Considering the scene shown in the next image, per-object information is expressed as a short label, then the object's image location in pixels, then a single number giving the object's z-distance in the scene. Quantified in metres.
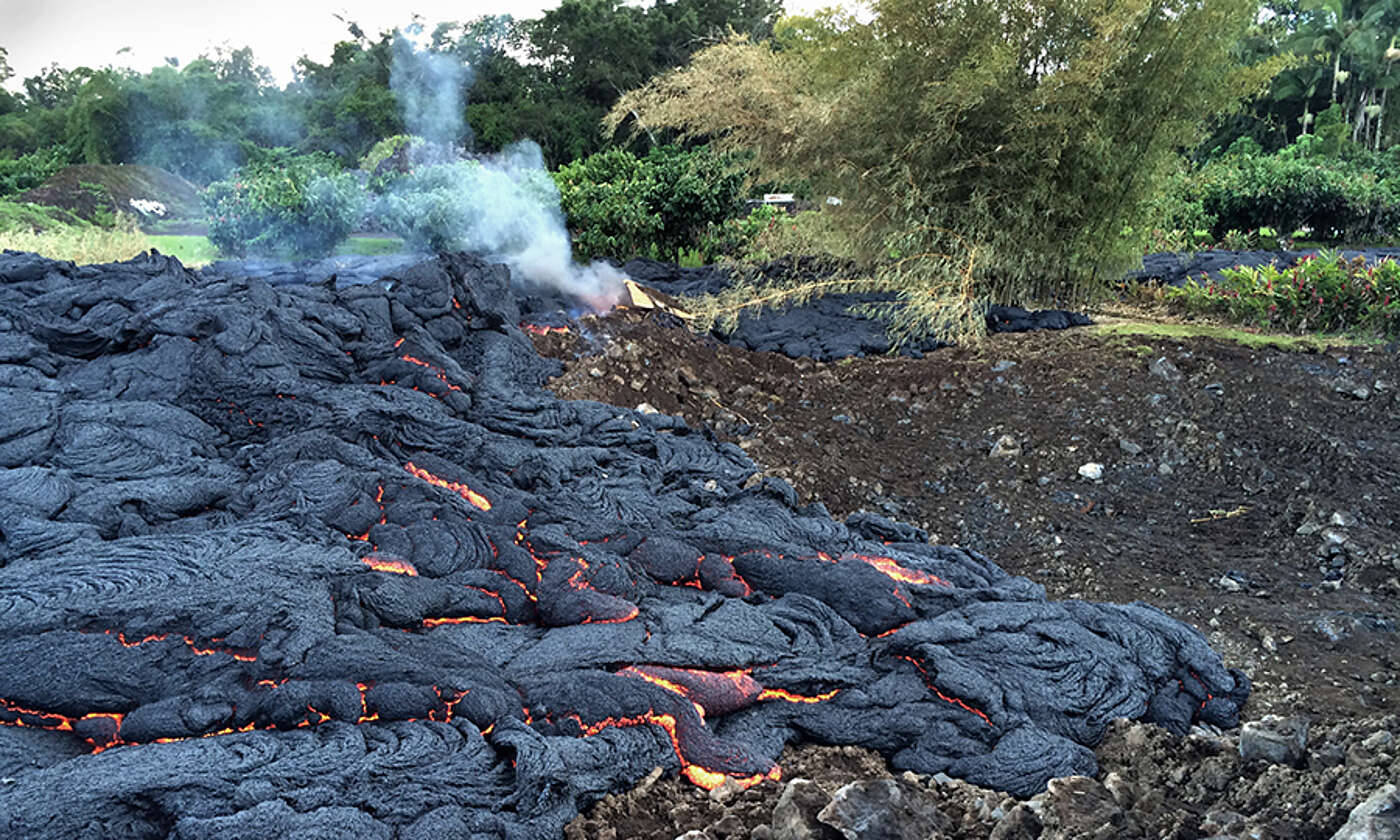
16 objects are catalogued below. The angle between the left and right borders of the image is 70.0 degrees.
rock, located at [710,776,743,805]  2.58
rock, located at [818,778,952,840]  2.14
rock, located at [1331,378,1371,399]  6.04
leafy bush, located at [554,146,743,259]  9.78
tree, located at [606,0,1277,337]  7.37
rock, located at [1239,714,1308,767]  2.50
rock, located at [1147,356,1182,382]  6.41
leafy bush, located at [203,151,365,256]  8.67
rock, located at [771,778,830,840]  2.17
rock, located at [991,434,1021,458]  5.88
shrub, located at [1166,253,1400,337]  7.30
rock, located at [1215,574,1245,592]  4.43
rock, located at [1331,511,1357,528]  4.76
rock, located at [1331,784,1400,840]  1.85
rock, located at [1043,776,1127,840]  2.11
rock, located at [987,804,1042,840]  2.16
